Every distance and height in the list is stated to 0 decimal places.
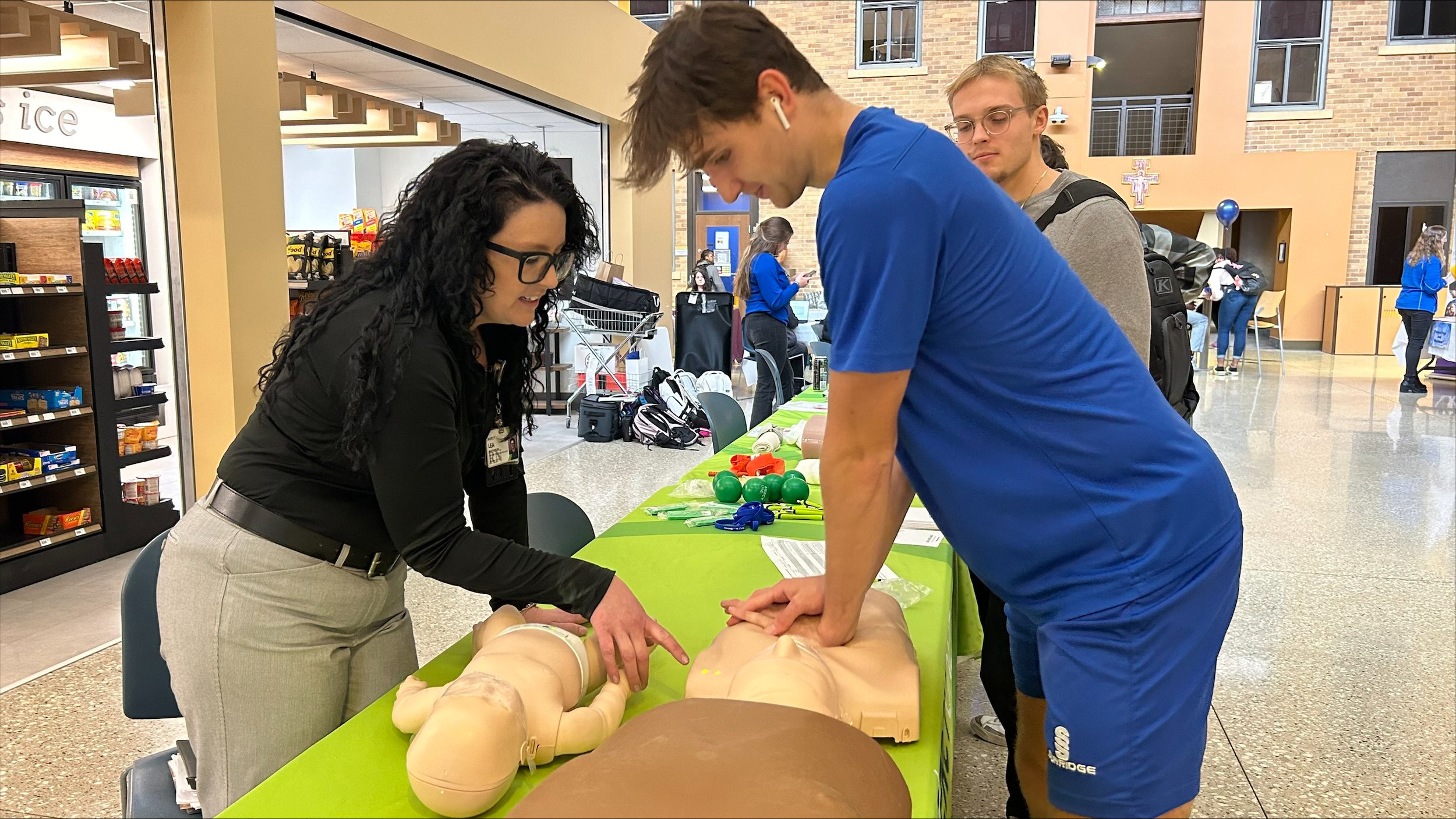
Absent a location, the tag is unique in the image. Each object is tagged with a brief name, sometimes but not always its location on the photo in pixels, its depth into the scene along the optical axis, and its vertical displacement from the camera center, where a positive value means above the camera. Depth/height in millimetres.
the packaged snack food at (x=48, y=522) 4176 -1053
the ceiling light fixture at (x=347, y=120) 7219 +1386
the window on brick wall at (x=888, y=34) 16250 +4360
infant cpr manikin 1032 -505
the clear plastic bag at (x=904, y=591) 1774 -570
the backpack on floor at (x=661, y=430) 7176 -1075
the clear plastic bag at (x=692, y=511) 2352 -559
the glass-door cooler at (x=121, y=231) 4547 +250
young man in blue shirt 1059 -136
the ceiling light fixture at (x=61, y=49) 3852 +992
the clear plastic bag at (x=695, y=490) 2610 -557
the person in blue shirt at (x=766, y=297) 6965 -66
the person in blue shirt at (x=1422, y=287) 10141 +77
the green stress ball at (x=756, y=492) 2496 -533
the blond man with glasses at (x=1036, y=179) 1944 +256
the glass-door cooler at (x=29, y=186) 4262 +443
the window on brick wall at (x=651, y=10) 17750 +5167
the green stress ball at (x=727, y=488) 2498 -524
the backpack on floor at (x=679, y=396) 7480 -868
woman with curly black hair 1322 -311
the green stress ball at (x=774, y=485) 2486 -513
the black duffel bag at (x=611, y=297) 7723 -84
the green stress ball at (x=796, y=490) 2451 -517
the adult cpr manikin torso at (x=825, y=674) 1141 -491
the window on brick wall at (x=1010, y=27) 16109 +4444
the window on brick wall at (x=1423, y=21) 15258 +4375
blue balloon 15242 +1290
